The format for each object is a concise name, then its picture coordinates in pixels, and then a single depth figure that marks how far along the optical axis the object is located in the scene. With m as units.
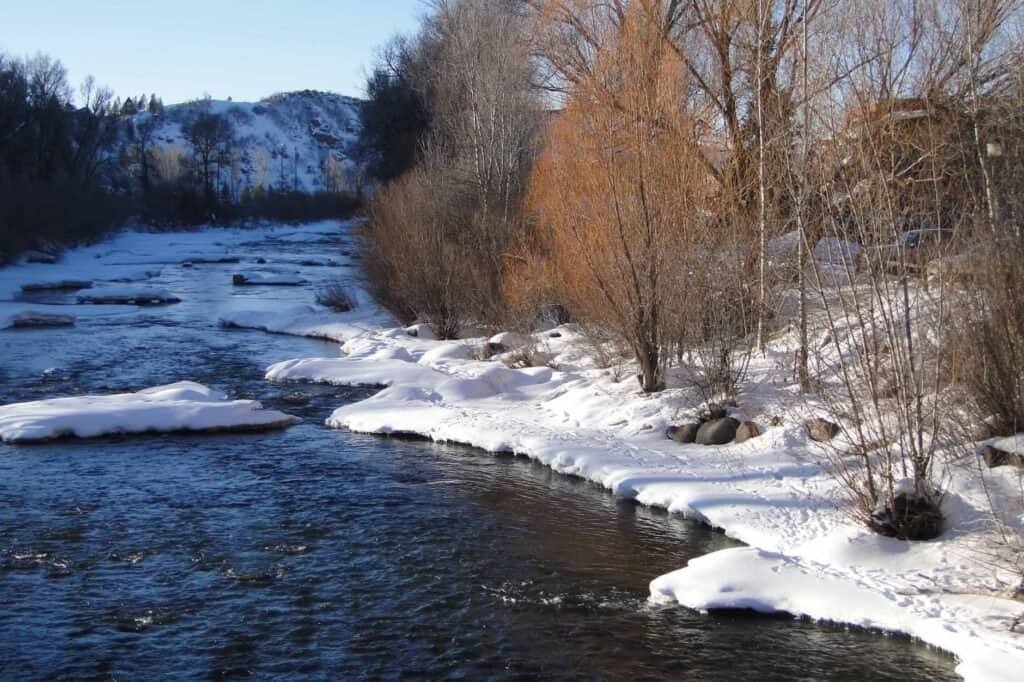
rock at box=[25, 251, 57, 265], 46.07
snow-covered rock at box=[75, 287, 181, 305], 33.03
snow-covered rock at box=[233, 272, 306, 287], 40.19
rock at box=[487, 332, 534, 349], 19.81
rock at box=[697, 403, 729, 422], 13.17
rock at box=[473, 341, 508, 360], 20.23
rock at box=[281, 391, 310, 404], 17.12
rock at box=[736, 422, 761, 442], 12.44
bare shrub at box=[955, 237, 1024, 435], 9.06
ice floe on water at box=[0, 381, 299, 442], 13.92
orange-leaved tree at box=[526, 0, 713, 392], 14.58
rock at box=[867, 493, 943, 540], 9.00
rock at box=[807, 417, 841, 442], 11.40
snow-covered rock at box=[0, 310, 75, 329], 26.23
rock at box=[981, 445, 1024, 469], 9.29
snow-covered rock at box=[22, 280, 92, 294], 37.69
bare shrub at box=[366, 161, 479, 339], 23.86
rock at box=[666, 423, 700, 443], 13.10
